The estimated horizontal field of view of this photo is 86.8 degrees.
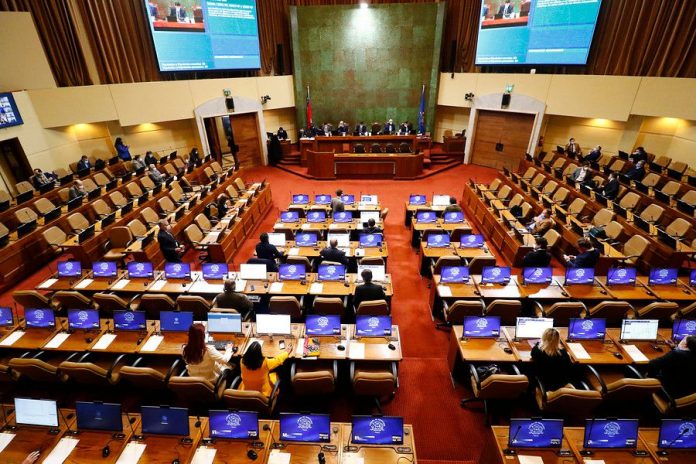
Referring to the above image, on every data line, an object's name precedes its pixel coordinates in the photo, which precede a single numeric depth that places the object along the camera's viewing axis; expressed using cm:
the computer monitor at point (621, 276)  639
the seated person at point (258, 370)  425
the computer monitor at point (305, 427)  377
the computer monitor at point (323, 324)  532
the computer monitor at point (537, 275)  645
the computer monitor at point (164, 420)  384
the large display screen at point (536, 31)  1230
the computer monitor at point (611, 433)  363
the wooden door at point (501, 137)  1500
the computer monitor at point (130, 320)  546
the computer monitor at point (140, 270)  694
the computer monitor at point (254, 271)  662
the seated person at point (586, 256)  675
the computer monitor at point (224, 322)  537
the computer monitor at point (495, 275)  646
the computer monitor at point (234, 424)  383
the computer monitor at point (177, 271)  675
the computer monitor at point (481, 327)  524
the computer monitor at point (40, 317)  553
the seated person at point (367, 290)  591
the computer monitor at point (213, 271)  675
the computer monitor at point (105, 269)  696
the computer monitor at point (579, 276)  644
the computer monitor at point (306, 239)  798
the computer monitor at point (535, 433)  364
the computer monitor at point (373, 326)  529
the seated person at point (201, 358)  430
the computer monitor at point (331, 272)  667
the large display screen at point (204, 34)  1305
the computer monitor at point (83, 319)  547
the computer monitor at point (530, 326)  521
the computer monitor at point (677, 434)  363
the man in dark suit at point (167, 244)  784
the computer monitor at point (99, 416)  389
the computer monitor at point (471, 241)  773
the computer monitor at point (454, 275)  653
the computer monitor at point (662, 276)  636
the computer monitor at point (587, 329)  520
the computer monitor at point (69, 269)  690
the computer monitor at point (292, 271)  670
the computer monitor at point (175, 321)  543
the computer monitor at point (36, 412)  397
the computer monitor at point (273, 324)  530
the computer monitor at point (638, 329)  512
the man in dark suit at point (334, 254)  702
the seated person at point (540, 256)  698
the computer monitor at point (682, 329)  509
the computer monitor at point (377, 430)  369
